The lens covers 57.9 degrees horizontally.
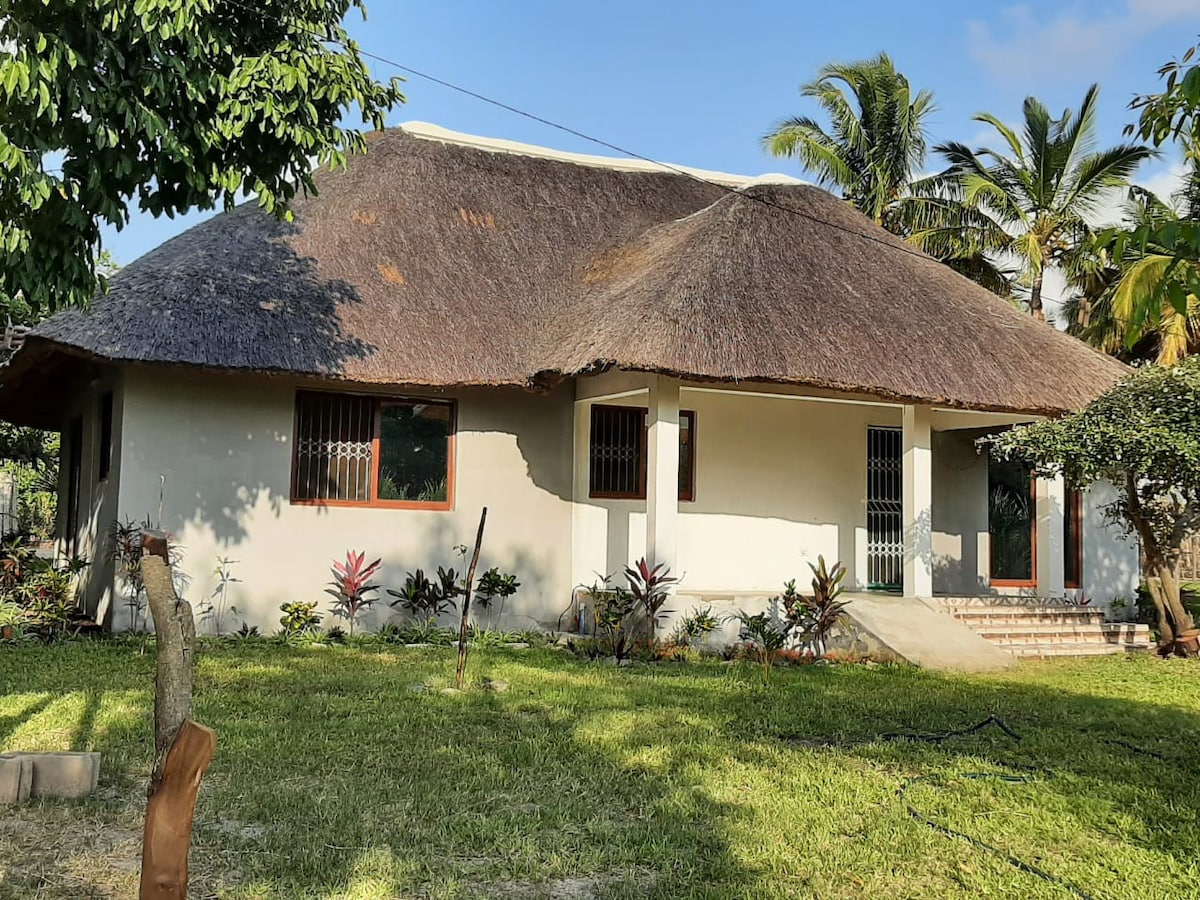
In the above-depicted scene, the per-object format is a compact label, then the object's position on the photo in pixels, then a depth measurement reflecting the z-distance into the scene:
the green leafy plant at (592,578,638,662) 9.49
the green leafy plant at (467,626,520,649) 9.75
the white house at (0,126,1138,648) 9.50
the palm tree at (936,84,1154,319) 18.09
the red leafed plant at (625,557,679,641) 9.34
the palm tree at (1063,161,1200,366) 15.29
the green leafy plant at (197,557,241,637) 9.70
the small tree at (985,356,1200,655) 8.91
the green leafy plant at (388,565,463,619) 10.16
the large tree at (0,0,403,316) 4.43
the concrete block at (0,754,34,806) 4.35
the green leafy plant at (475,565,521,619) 10.45
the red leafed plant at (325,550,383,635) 9.98
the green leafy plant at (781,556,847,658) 9.51
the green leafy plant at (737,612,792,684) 9.09
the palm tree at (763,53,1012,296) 19.42
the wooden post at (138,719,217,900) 2.43
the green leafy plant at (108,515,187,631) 9.20
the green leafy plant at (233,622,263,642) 9.58
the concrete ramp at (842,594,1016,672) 9.01
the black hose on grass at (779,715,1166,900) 3.84
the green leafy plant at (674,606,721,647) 9.42
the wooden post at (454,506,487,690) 6.81
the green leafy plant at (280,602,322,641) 9.70
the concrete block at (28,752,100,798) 4.44
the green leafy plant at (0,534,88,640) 9.28
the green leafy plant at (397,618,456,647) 9.84
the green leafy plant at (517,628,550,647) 10.03
